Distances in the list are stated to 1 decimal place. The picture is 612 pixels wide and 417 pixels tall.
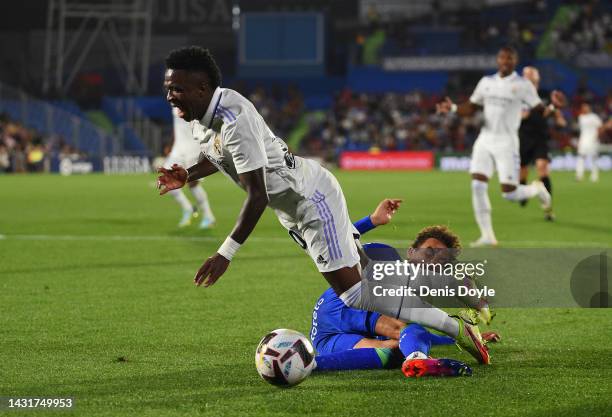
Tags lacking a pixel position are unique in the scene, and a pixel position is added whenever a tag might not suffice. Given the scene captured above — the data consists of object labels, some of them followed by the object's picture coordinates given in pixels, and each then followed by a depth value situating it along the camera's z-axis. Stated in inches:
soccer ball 442.9
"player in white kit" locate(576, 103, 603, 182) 2632.9
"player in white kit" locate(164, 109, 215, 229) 1275.8
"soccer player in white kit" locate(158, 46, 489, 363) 426.0
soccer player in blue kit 464.4
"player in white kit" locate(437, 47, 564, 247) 1085.1
